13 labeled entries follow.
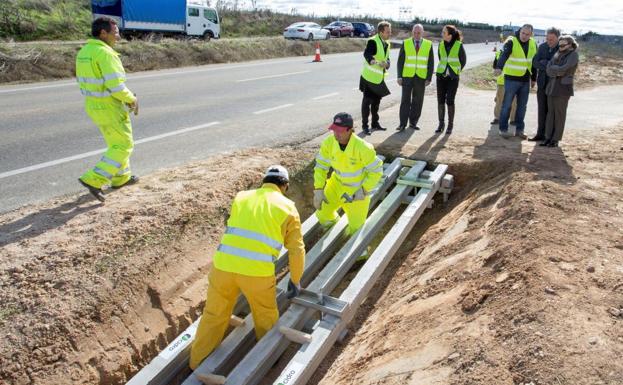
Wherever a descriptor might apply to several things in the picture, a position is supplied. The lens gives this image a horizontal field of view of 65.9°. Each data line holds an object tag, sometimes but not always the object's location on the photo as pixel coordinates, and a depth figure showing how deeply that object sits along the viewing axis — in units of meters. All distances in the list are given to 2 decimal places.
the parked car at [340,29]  36.84
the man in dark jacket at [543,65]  7.53
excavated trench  4.36
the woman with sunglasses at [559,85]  7.02
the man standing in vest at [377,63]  7.96
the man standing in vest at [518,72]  7.97
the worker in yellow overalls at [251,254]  3.72
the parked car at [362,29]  38.44
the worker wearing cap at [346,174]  5.30
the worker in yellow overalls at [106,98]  5.23
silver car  29.75
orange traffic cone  22.02
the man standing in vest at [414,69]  8.16
